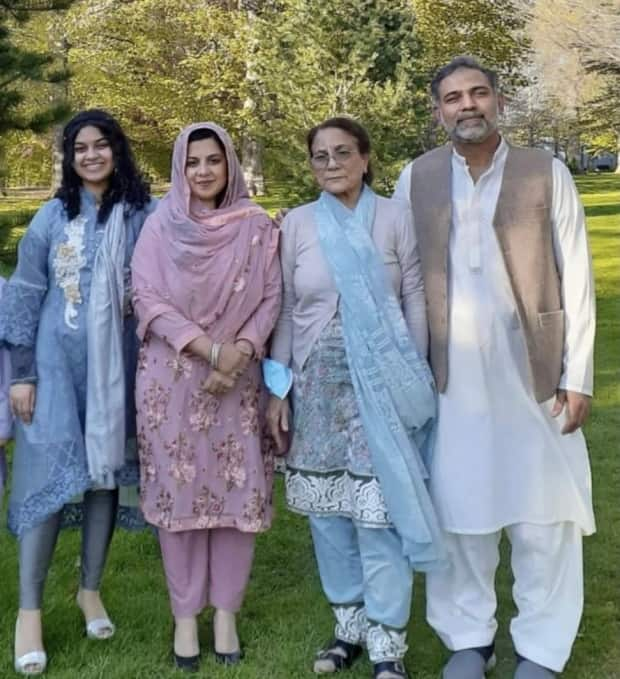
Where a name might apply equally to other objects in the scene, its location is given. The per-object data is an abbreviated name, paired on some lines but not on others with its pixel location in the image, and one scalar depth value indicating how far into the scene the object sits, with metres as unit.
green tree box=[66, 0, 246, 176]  26.20
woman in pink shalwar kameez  3.09
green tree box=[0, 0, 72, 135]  7.29
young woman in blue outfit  3.19
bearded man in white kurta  3.02
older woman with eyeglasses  3.04
